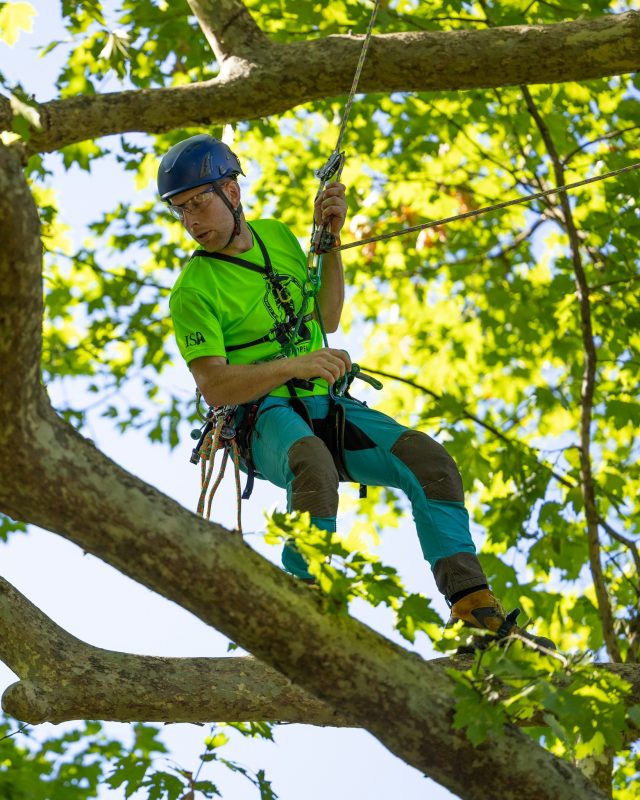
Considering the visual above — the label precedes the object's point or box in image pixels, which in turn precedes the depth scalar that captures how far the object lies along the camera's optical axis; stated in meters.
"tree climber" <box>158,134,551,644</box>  8.24
